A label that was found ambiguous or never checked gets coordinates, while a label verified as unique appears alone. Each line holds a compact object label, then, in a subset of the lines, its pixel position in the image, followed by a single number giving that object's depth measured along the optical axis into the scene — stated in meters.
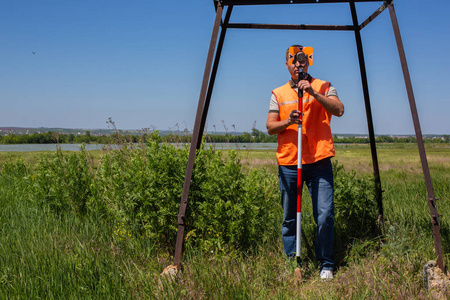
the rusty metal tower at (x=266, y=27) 3.71
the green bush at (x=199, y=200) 4.36
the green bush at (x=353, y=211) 4.88
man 4.02
